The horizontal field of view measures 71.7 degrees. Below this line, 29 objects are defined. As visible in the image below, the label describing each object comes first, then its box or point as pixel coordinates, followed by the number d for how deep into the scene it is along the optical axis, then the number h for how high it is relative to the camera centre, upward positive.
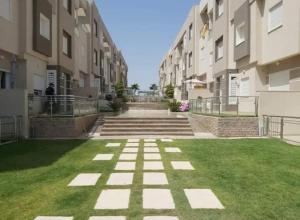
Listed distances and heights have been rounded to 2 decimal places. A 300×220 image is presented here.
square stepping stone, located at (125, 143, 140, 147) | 7.48 -1.50
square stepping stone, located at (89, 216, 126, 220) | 2.85 -1.58
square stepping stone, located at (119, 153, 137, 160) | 5.81 -1.53
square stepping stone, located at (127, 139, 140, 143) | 8.18 -1.49
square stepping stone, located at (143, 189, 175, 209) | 3.16 -1.55
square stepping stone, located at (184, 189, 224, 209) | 3.17 -1.55
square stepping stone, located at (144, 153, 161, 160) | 5.81 -1.52
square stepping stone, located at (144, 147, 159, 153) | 6.63 -1.51
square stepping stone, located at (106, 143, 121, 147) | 7.48 -1.51
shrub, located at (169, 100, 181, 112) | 16.13 -0.25
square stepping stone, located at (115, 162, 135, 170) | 4.96 -1.54
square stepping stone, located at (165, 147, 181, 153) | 6.61 -1.50
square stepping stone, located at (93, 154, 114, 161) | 5.84 -1.55
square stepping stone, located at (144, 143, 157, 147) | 7.49 -1.50
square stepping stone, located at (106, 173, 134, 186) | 4.05 -1.55
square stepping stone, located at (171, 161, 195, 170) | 4.97 -1.53
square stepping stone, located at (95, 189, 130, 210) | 3.16 -1.56
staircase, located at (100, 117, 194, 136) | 10.02 -1.17
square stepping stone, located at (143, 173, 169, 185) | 4.06 -1.55
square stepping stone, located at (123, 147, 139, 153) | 6.62 -1.52
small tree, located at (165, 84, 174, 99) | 25.96 +1.49
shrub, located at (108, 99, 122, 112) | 16.19 -0.23
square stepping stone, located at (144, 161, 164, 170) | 4.96 -1.53
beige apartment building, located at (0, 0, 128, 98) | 9.54 +3.24
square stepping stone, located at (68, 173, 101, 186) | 4.06 -1.57
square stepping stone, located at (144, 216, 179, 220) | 2.86 -1.58
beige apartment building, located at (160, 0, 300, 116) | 9.20 +2.97
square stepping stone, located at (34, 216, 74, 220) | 2.85 -1.59
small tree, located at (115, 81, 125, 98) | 25.89 +1.72
